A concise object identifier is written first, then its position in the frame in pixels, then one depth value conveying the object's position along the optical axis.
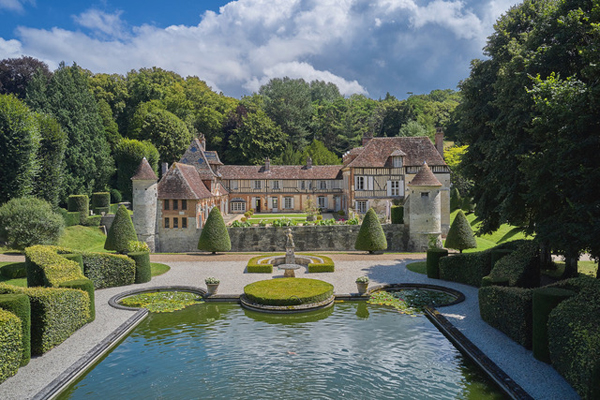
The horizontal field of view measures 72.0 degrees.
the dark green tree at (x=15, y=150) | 27.88
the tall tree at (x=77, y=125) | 41.88
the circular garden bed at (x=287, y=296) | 15.63
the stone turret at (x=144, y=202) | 27.56
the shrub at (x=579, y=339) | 7.93
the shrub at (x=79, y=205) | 37.25
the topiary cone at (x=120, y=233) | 24.22
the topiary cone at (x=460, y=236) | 24.05
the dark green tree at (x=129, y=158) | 49.50
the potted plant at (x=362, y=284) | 17.27
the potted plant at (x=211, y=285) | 17.42
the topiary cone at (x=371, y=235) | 26.55
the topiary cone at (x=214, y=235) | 26.94
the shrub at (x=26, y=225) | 22.28
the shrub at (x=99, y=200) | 43.12
